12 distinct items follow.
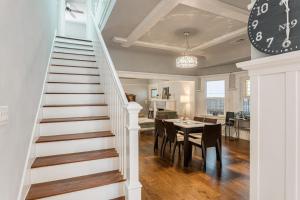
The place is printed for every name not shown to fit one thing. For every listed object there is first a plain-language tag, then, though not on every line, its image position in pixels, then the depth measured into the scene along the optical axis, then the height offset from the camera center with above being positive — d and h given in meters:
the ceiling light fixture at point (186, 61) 4.05 +0.91
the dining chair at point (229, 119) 5.90 -0.62
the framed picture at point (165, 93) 9.37 +0.42
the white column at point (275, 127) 0.81 -0.13
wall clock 0.83 +0.39
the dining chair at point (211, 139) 3.47 -0.77
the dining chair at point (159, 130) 4.38 -0.75
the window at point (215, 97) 6.48 +0.15
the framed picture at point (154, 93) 10.78 +0.49
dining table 3.62 -0.64
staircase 1.83 -0.53
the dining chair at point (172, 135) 3.90 -0.77
